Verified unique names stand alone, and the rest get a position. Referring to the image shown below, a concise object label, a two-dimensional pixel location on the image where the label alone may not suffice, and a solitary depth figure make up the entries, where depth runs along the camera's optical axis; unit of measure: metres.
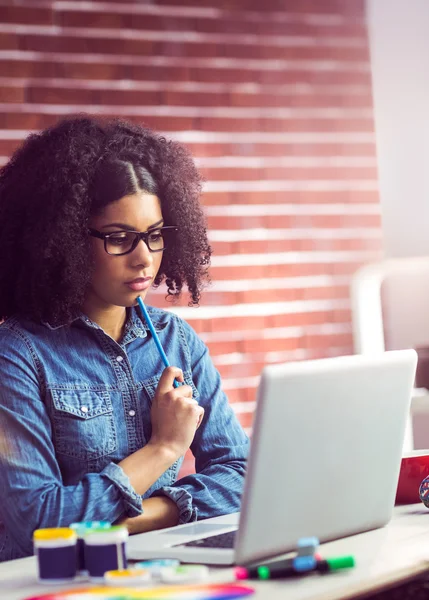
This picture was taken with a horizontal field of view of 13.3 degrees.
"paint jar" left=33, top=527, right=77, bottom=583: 1.77
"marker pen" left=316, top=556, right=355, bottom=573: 1.75
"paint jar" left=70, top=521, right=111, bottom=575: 1.79
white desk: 1.70
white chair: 3.42
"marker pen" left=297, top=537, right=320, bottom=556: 1.77
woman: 2.06
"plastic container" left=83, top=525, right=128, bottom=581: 1.77
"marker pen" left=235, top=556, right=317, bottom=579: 1.74
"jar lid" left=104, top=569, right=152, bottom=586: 1.73
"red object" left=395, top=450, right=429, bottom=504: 2.10
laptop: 1.76
